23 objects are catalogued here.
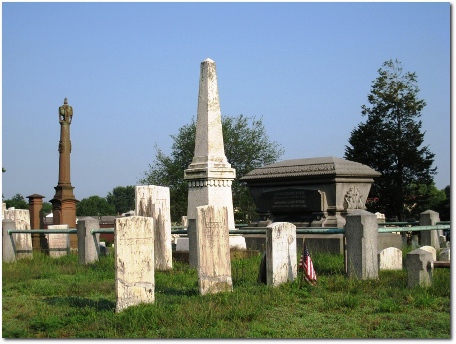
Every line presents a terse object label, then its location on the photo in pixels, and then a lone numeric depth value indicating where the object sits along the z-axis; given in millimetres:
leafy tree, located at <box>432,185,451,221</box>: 38166
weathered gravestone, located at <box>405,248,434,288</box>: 9578
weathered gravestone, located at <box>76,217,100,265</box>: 14805
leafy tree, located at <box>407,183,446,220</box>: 38719
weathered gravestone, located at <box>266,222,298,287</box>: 10297
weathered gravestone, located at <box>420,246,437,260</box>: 11828
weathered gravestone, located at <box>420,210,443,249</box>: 16594
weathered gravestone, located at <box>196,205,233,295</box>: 9812
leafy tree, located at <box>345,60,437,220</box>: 37562
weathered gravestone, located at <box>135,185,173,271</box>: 13539
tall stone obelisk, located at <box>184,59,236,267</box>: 16875
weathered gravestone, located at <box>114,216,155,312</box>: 8875
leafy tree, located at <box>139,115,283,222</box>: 41844
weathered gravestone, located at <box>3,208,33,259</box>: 16938
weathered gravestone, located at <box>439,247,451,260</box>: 12868
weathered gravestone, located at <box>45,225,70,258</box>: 17562
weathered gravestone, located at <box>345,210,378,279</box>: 10695
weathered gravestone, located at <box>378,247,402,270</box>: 11953
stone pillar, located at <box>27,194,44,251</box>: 26672
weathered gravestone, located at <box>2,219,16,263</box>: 16312
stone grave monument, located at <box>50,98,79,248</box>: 29094
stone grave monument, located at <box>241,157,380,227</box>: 17344
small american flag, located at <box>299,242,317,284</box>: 10242
